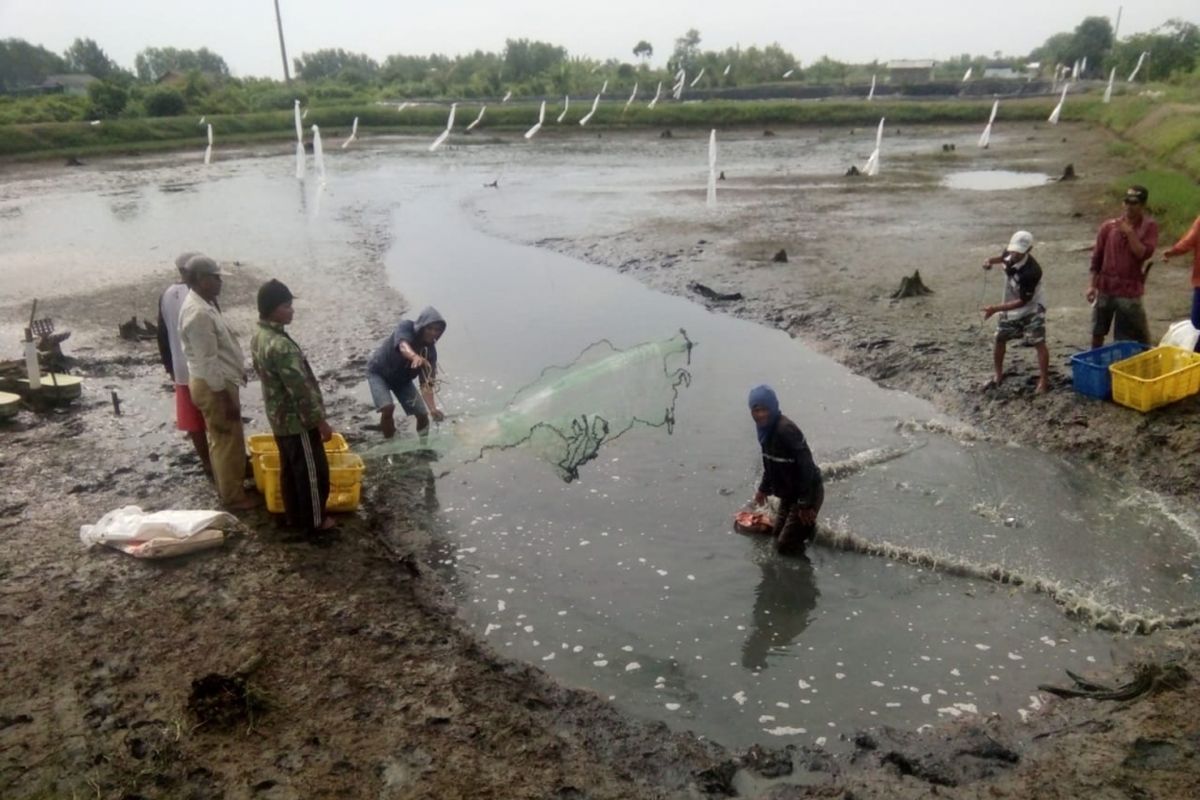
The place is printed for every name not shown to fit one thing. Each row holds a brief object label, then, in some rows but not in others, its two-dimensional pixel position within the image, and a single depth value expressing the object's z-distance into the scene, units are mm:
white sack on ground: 6324
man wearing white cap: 8680
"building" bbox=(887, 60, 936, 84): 74812
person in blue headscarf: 6508
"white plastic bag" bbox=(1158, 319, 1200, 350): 8383
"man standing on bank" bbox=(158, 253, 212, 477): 7180
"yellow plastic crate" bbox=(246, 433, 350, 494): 7081
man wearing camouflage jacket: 6262
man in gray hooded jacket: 7797
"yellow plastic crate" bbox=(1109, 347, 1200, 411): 7934
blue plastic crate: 8477
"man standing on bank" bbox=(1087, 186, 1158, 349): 8500
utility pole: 68912
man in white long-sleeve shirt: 6535
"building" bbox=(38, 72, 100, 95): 74975
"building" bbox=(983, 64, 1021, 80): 71438
